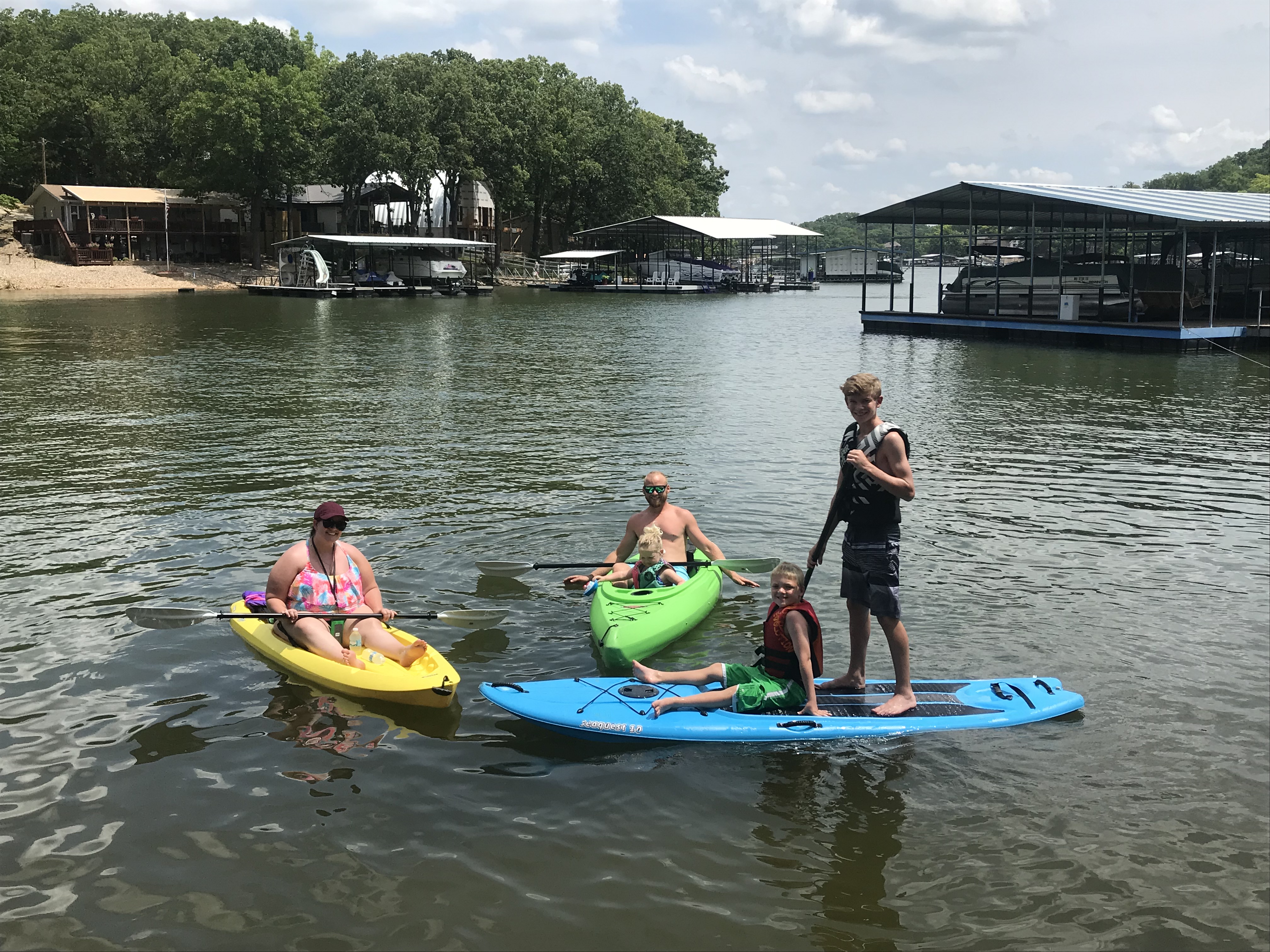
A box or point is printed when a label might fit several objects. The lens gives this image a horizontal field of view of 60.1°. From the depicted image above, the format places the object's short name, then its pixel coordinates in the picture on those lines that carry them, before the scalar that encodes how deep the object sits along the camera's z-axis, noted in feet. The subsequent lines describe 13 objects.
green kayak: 30.07
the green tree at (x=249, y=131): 245.45
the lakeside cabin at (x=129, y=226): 250.16
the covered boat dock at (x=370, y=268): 230.07
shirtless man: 35.68
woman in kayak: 28.58
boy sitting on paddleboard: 24.91
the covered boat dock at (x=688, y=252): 277.85
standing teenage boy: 23.67
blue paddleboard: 24.90
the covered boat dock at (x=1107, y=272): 113.19
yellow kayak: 26.89
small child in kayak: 34.32
